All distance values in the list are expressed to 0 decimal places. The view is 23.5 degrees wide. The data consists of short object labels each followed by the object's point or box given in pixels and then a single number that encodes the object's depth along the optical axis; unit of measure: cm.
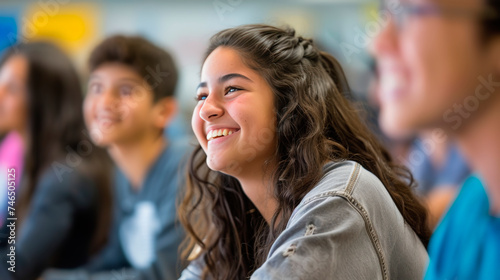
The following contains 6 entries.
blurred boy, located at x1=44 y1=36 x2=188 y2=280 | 212
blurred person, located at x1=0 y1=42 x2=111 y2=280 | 210
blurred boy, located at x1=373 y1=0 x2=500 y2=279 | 108
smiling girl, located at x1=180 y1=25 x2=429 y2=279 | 149
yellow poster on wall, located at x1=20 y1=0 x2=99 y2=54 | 361
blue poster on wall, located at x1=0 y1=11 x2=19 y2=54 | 218
